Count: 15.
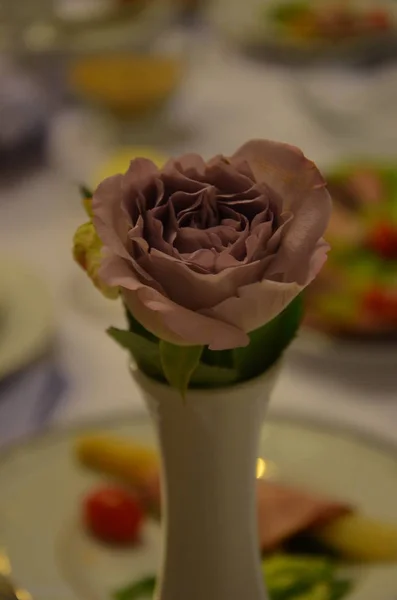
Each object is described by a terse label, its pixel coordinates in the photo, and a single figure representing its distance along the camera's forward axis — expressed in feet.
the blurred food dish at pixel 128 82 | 3.82
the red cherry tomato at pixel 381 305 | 2.36
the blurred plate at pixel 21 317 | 2.35
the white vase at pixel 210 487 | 1.57
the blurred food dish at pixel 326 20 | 4.46
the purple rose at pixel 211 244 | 1.45
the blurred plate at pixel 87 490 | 1.92
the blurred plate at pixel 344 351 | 2.34
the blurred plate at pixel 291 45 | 4.18
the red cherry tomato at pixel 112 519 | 2.03
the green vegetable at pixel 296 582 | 1.88
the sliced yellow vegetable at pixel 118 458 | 2.11
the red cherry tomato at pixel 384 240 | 2.64
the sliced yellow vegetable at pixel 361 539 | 1.93
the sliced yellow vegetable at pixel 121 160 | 2.86
